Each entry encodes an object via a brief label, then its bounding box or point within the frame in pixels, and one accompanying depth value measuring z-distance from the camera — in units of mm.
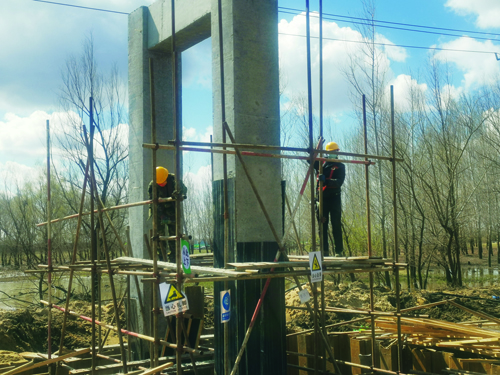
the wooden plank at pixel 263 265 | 5315
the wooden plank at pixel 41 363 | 6564
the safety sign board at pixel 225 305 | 5512
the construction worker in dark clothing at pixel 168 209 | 9161
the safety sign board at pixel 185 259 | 5160
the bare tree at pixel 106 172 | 19734
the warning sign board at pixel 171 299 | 4930
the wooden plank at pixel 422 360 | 7867
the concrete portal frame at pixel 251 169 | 6992
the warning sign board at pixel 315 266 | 5977
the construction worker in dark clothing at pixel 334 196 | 8438
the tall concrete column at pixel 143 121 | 9977
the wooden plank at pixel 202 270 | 5022
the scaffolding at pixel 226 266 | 5250
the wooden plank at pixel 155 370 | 4784
